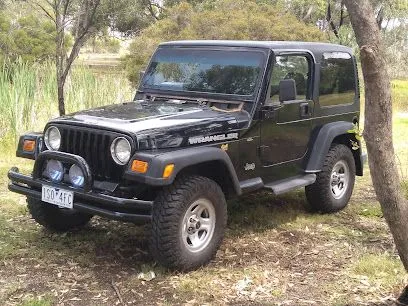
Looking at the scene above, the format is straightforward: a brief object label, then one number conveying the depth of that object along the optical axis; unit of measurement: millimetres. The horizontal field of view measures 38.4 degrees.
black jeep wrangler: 4055
